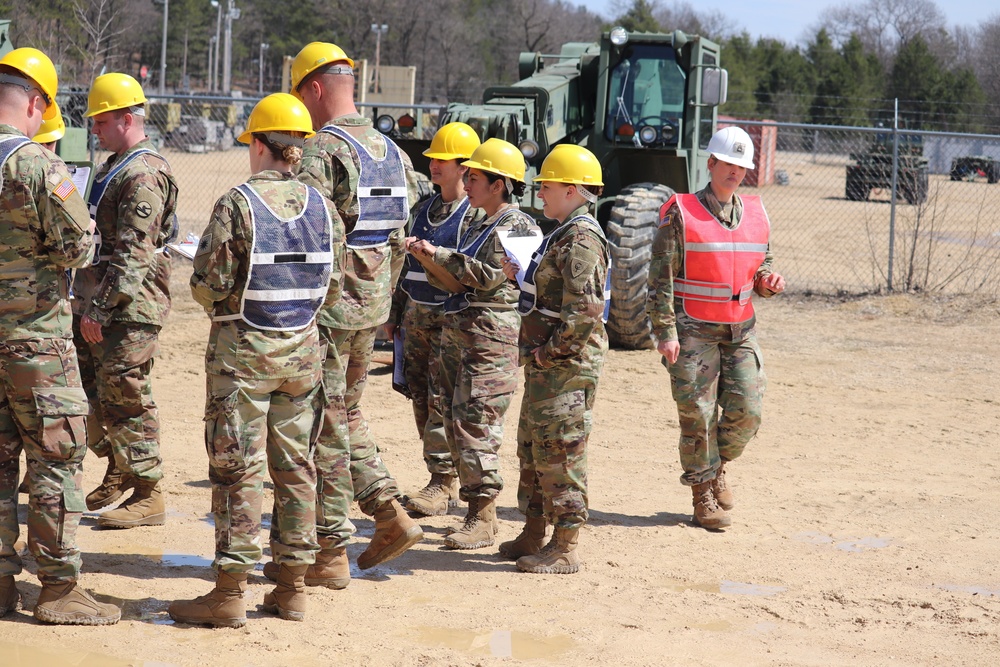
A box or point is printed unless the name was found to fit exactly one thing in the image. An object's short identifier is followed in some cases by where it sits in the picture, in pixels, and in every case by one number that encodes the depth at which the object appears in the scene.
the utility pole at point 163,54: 52.62
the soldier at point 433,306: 11.85
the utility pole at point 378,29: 92.96
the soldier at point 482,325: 10.74
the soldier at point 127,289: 10.54
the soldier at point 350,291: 9.58
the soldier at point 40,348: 8.23
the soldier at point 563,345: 9.98
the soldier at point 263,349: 8.34
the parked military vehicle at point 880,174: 27.70
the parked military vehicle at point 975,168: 34.26
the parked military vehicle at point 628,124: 20.61
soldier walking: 11.83
